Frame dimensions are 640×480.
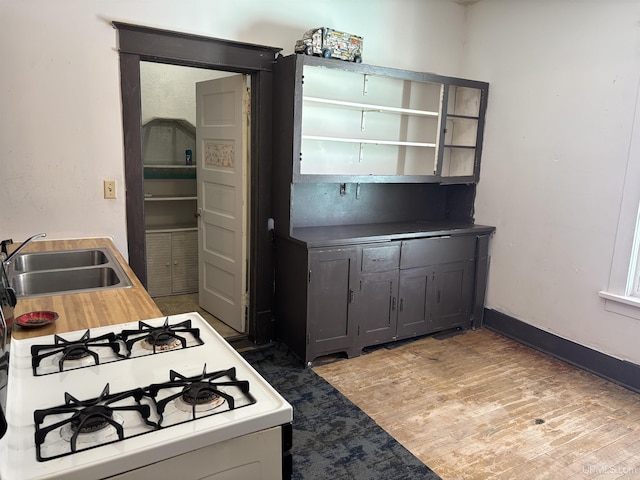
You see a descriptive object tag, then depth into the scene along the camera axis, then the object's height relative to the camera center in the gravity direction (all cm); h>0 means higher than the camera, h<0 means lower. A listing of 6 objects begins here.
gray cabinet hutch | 317 -40
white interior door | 340 -32
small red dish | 152 -58
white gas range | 92 -59
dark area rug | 218 -144
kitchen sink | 209 -60
